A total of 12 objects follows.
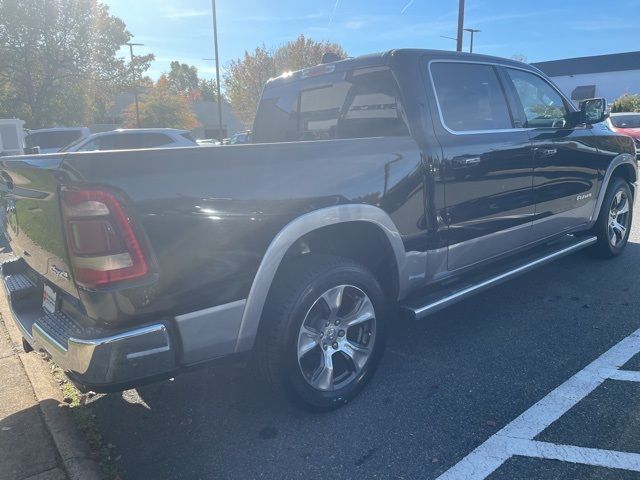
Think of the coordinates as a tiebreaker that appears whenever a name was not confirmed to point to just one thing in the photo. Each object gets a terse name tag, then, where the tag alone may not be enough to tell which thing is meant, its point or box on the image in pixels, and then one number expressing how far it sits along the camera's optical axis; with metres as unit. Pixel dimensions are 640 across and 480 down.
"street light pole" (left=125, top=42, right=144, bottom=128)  38.19
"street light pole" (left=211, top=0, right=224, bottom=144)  22.16
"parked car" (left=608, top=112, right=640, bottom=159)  17.25
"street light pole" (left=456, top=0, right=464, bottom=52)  15.05
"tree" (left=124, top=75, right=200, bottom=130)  43.88
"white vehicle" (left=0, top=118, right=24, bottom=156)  15.66
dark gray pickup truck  2.12
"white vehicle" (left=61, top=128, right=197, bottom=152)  11.32
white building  52.84
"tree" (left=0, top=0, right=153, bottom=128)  28.05
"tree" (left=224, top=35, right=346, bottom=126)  41.78
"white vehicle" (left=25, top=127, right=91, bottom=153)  16.73
